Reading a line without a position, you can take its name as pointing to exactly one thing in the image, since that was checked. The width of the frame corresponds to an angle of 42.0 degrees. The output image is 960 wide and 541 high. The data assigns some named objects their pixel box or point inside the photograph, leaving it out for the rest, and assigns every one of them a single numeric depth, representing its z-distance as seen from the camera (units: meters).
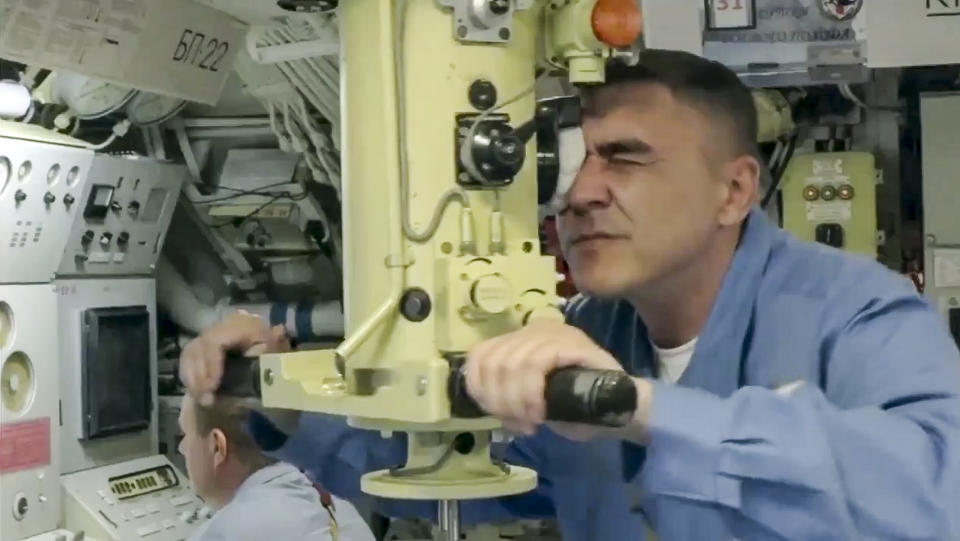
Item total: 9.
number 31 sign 3.05
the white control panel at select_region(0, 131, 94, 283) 3.67
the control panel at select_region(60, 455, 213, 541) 4.00
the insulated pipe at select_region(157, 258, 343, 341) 4.51
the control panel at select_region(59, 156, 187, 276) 4.04
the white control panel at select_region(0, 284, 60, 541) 3.72
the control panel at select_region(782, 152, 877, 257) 3.56
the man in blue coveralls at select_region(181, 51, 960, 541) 1.33
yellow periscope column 1.38
